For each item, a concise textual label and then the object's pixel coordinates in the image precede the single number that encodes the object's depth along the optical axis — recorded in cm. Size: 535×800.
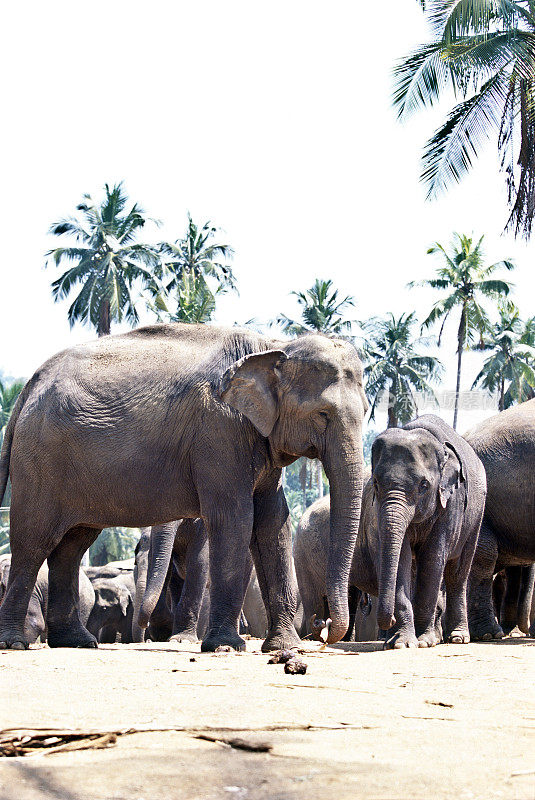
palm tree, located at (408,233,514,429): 5109
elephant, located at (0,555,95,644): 1578
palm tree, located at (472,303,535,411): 5809
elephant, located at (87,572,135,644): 1983
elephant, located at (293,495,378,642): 1505
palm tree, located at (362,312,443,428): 5772
